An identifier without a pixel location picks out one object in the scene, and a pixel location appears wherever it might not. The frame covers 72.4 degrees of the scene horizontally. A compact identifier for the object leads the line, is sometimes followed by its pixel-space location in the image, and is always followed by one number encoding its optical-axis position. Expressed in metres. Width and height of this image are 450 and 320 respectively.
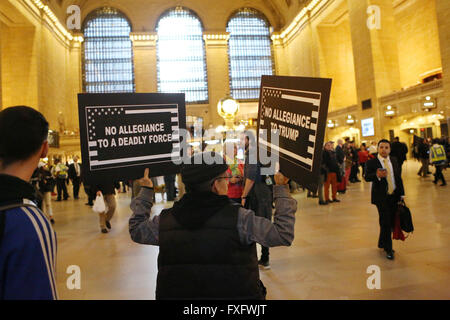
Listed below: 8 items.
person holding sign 1.40
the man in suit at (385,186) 4.04
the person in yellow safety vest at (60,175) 12.41
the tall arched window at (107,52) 32.47
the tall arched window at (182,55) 33.56
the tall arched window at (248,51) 35.25
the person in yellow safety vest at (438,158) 8.94
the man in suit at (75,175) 12.69
